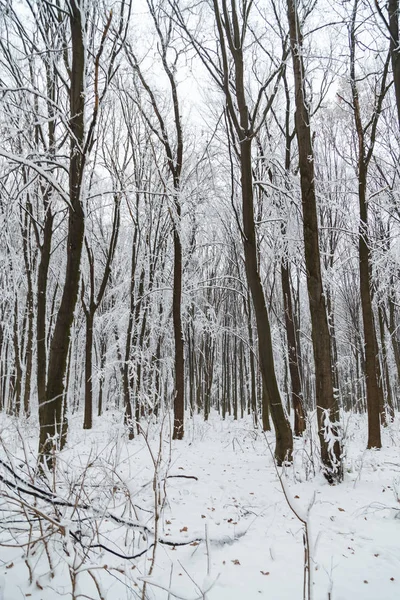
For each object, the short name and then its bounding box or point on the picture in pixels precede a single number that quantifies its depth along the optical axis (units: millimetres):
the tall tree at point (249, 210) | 5525
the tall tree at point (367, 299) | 7211
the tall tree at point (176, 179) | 8398
